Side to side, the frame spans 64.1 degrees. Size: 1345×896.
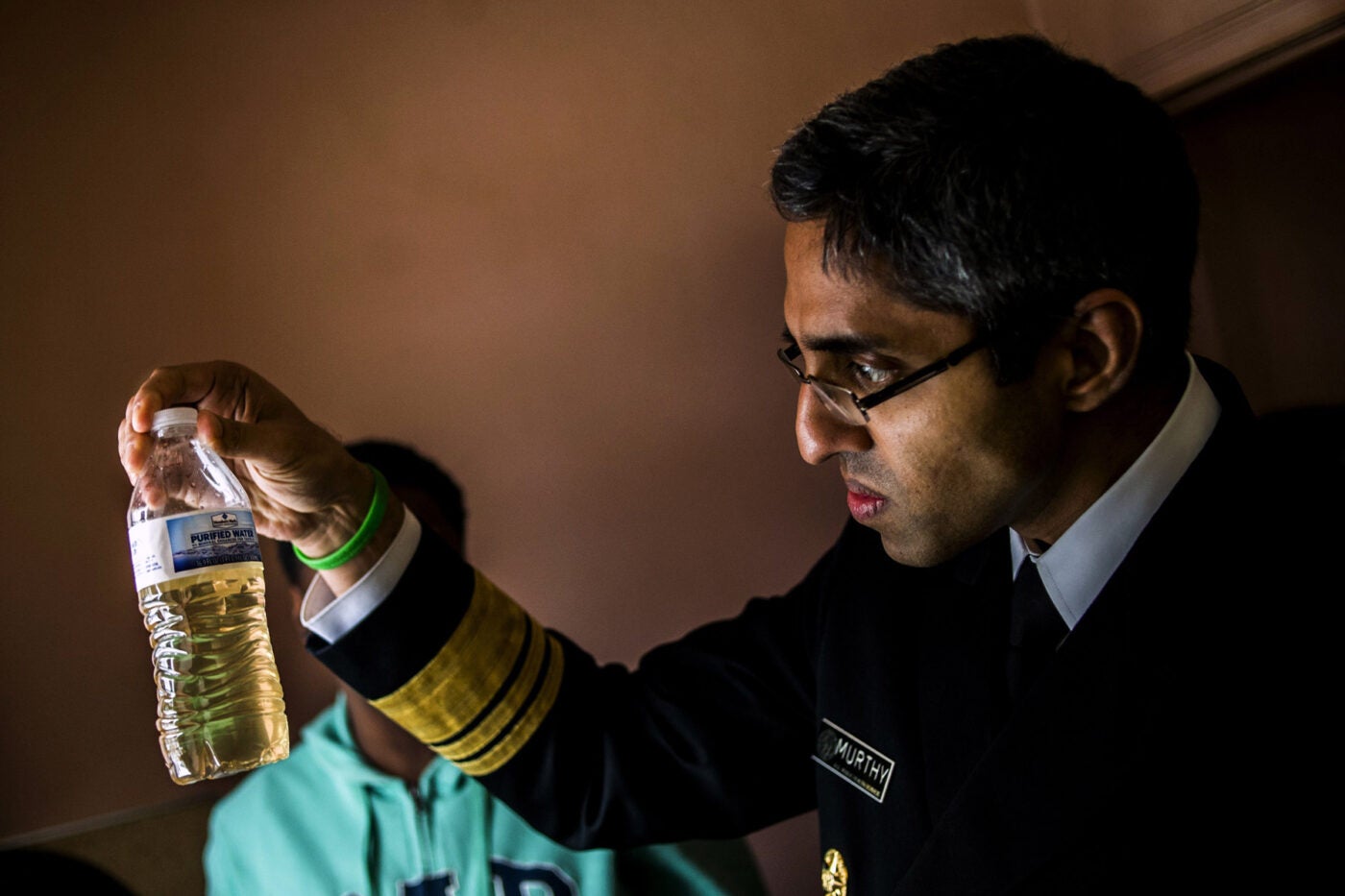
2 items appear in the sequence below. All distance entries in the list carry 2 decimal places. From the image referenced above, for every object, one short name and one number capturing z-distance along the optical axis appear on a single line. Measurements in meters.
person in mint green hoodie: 1.67
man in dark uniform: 1.07
